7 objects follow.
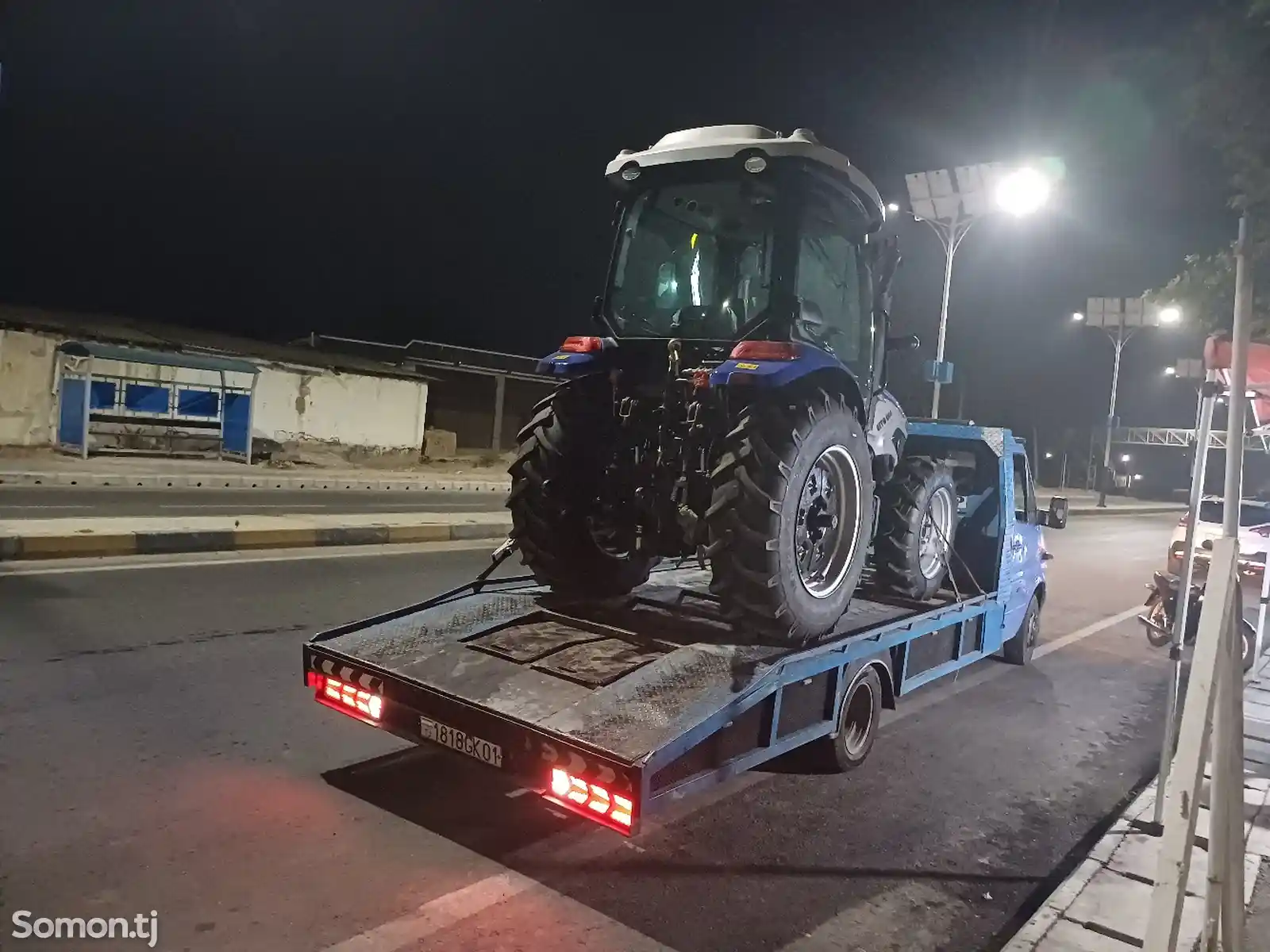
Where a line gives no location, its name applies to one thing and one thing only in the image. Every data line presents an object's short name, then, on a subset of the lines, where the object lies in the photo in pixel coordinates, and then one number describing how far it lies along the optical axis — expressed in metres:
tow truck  3.60
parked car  11.63
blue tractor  4.61
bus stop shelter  20.45
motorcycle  10.25
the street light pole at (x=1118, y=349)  33.84
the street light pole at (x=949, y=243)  16.34
